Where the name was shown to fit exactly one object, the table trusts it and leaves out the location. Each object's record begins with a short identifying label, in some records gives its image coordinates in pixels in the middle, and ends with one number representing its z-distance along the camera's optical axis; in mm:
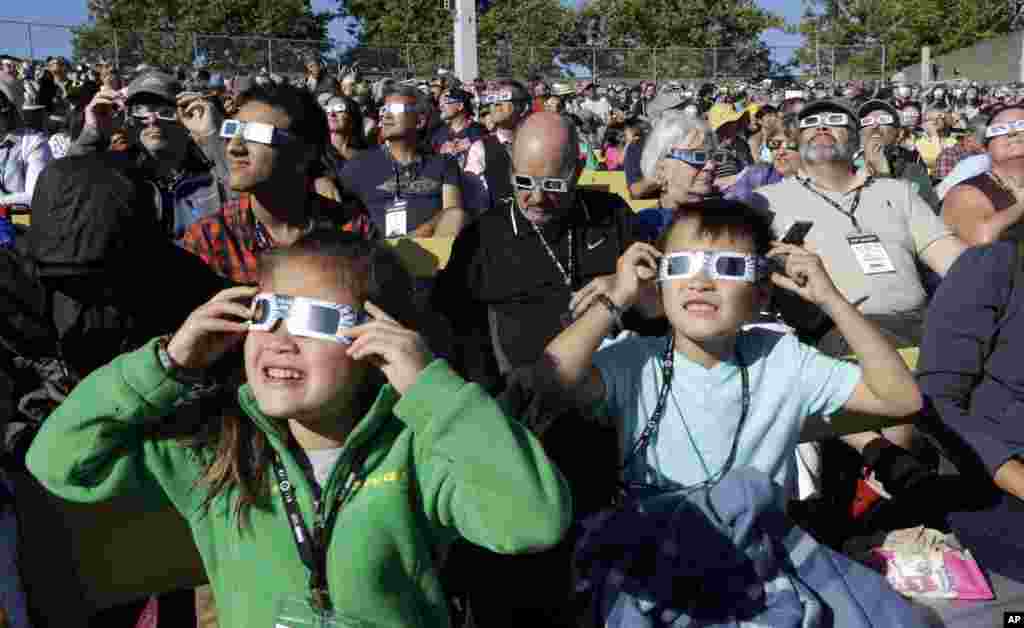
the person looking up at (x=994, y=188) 4805
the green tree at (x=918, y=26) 59031
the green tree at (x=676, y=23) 60844
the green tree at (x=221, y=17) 54375
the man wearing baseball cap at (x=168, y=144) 4641
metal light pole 27141
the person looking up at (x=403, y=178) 5887
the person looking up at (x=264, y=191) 3518
